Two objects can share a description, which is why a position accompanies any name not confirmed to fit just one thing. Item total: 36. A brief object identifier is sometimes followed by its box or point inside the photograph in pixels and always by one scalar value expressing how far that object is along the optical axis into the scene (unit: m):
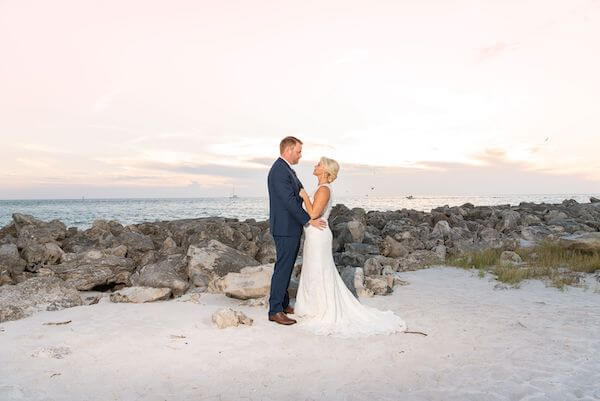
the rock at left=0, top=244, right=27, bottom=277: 12.16
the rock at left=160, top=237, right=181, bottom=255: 14.04
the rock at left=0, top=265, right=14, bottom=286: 11.35
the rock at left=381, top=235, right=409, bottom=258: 14.32
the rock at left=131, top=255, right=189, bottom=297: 9.42
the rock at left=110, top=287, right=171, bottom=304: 8.63
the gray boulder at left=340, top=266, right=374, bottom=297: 9.01
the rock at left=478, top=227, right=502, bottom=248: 15.70
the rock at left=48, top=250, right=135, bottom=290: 10.53
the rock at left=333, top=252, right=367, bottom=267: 12.46
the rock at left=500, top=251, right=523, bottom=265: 12.12
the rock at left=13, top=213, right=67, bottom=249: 15.58
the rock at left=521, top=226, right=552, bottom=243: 17.53
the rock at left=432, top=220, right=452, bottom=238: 17.58
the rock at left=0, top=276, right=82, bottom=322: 7.64
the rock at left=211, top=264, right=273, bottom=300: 8.68
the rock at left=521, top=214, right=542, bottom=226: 21.78
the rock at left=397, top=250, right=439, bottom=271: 12.25
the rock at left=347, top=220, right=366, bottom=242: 16.03
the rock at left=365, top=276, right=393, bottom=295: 9.04
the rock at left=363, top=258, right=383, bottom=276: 11.05
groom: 7.04
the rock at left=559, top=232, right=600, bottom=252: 12.30
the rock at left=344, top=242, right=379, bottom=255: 14.15
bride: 6.92
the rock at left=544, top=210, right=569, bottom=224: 23.24
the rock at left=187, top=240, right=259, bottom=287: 10.21
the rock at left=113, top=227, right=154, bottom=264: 13.74
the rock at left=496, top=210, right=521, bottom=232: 19.98
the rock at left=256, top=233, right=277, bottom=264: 13.74
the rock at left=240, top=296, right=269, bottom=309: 8.24
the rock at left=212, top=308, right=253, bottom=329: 6.90
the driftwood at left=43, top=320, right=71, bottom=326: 7.15
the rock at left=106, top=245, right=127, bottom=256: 13.09
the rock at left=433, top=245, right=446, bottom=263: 13.83
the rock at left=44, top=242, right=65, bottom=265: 13.81
